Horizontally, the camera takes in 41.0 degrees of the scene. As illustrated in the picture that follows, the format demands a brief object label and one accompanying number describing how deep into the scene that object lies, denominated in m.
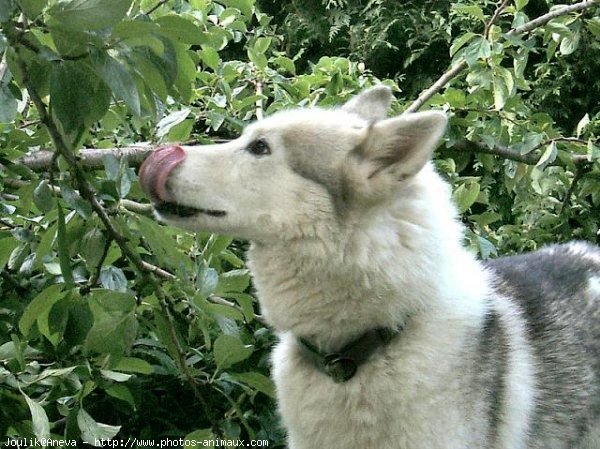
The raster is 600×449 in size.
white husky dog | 1.93
